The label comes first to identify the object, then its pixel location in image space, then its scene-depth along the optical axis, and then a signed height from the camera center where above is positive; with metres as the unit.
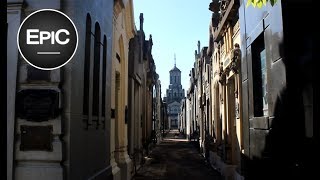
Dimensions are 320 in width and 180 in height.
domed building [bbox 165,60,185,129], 79.71 +4.51
